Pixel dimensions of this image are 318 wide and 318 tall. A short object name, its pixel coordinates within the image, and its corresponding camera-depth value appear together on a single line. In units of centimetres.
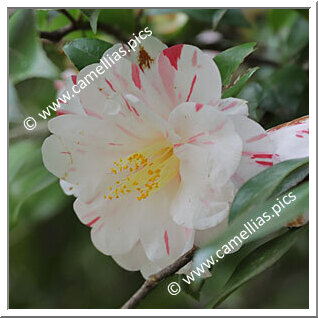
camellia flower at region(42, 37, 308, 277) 55
